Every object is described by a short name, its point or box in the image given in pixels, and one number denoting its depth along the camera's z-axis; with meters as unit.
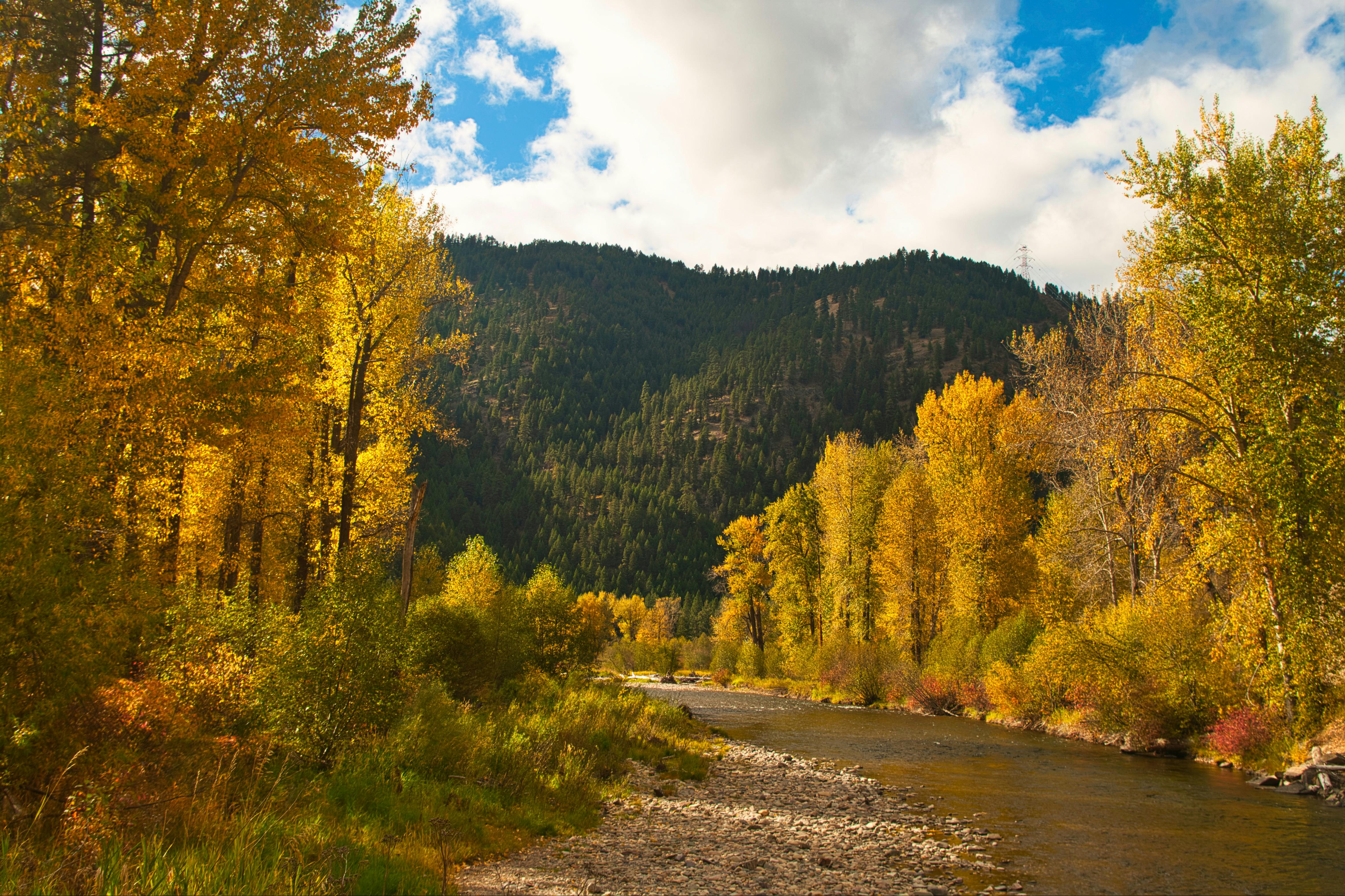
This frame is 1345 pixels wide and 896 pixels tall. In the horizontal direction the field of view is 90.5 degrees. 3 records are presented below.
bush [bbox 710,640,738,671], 57.38
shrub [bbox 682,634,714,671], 71.88
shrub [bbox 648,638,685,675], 68.19
